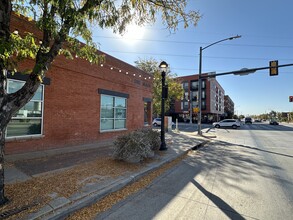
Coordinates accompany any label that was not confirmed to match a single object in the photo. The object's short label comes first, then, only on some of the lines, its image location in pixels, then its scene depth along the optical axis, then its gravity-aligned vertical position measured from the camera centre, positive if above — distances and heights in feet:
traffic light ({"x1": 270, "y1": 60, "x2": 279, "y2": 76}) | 43.90 +11.53
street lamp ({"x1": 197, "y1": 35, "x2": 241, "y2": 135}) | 59.06 +2.60
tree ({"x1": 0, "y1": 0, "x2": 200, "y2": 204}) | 10.62 +4.82
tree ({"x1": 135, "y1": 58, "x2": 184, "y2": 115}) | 79.10 +13.28
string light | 35.26 +9.33
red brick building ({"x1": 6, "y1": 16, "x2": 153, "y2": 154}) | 23.00 +1.02
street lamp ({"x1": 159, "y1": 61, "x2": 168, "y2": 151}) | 29.12 +1.78
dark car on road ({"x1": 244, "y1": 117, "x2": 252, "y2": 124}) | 169.88 -5.83
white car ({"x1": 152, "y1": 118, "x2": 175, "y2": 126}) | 104.38 -5.51
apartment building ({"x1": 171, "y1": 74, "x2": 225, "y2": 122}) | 176.96 +11.90
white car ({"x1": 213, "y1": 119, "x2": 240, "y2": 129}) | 103.61 -5.93
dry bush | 20.90 -4.22
